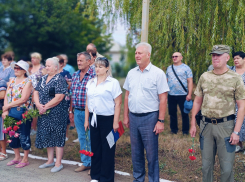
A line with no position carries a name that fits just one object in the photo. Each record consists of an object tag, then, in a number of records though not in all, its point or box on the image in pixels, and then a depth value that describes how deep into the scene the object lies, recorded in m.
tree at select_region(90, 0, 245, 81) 5.65
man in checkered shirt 4.76
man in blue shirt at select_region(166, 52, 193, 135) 6.41
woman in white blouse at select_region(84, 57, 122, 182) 4.20
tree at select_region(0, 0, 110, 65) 15.68
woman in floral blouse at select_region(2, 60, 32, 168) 5.17
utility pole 4.92
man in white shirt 3.90
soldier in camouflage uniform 3.39
